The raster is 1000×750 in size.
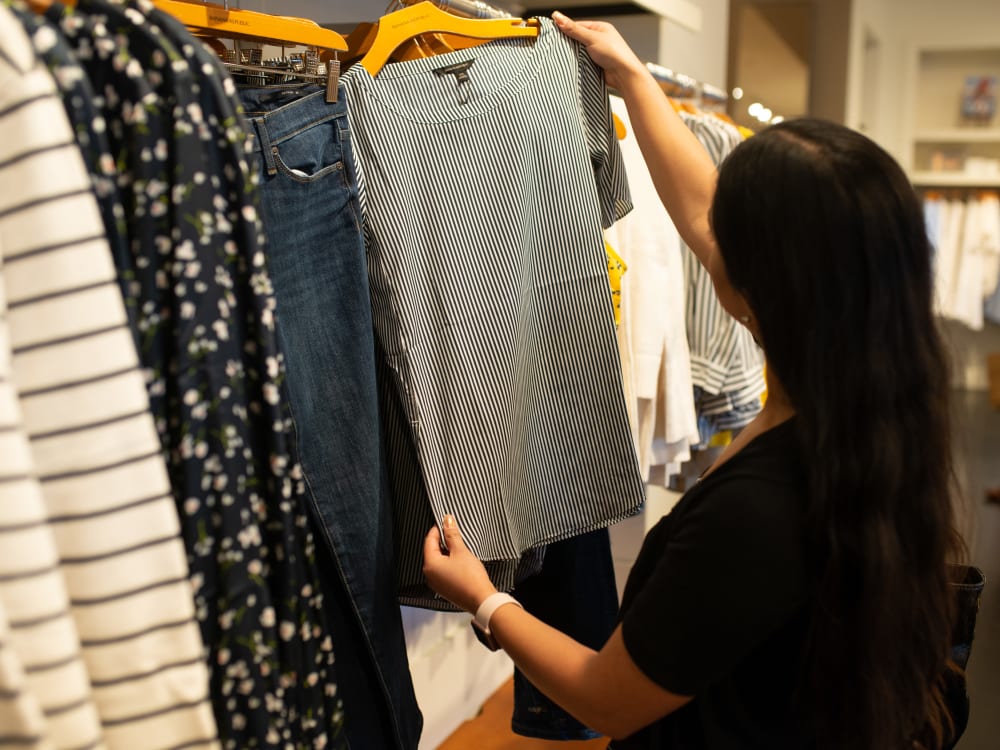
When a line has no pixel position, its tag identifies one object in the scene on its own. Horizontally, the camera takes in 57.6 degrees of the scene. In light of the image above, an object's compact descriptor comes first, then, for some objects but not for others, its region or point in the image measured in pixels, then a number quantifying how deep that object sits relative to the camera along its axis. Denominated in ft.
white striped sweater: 1.88
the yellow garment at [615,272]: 5.04
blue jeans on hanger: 3.15
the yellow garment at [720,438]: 7.13
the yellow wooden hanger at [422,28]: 3.73
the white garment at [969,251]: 19.21
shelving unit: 20.10
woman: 2.81
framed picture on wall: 20.48
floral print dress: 2.35
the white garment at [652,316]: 5.55
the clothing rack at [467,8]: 4.18
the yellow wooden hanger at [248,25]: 2.94
